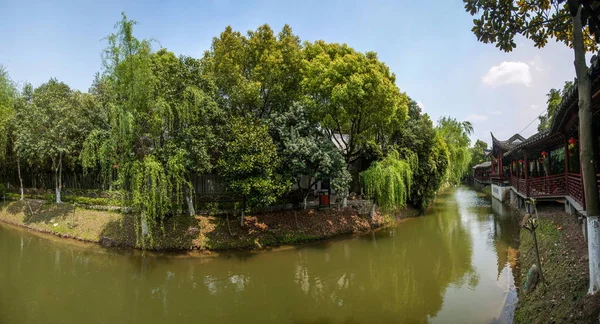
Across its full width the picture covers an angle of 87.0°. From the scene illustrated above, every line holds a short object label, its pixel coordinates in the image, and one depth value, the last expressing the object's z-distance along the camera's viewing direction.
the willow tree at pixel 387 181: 14.47
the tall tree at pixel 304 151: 12.59
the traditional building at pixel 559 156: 6.82
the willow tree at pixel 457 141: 33.44
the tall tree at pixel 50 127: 15.73
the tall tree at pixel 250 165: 11.60
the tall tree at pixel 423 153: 18.09
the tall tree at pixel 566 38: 4.29
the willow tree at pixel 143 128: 10.95
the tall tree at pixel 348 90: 13.43
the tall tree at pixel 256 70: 13.94
